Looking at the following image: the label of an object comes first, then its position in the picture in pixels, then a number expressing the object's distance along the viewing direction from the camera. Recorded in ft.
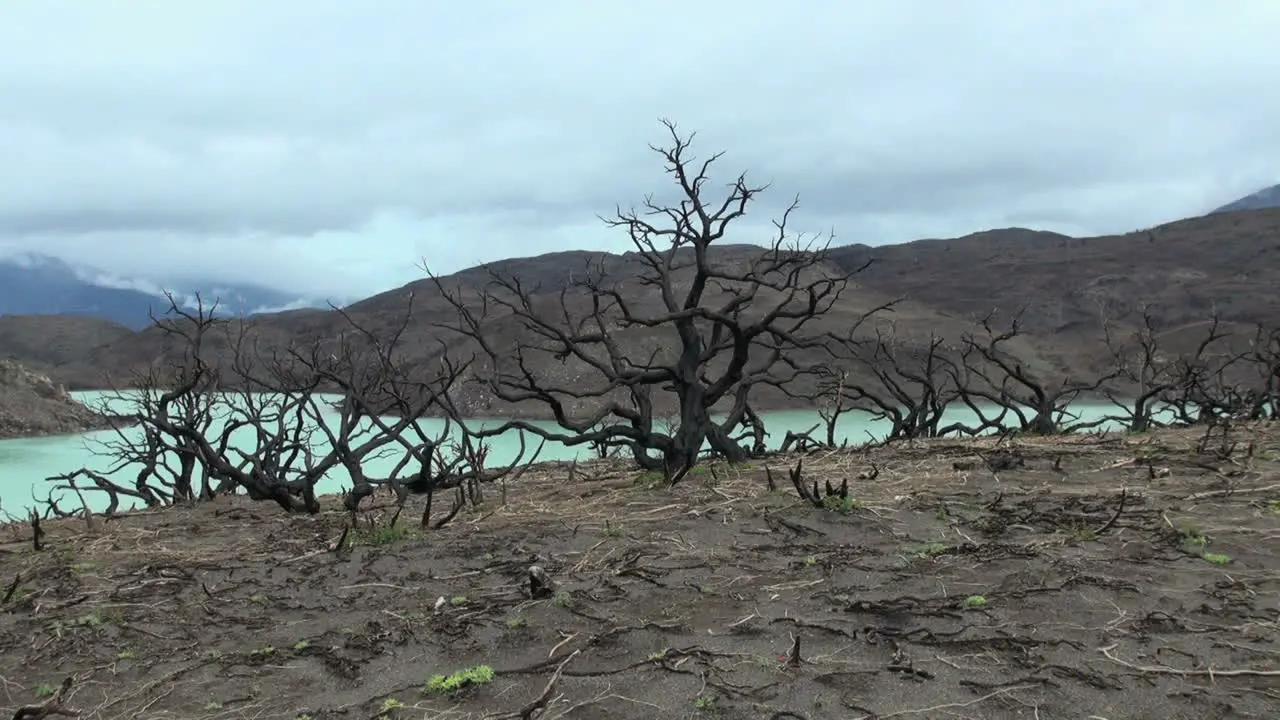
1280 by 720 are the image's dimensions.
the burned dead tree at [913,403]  67.33
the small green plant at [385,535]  25.95
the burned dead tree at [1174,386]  62.39
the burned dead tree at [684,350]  36.29
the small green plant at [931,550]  21.04
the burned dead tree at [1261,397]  56.53
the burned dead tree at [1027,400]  62.57
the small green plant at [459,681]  14.82
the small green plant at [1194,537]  20.49
